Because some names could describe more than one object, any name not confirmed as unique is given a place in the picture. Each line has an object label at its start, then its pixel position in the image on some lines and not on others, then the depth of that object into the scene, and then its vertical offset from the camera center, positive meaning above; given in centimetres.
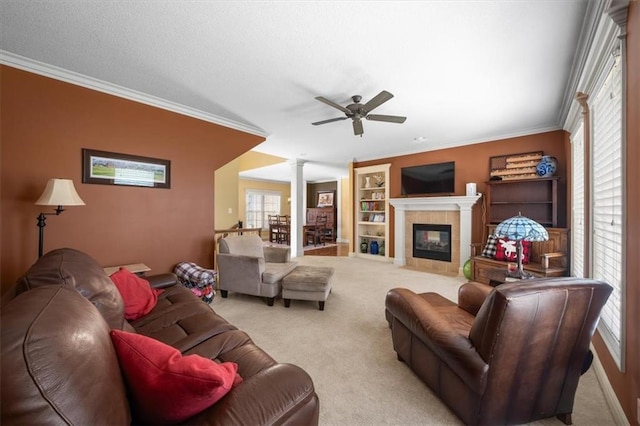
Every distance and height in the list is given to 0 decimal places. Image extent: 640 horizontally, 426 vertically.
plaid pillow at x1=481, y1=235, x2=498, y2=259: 407 -51
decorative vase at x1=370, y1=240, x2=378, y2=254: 638 -77
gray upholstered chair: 319 -69
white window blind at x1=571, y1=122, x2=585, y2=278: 290 +14
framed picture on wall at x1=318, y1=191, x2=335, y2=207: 1053 +68
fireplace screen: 512 -53
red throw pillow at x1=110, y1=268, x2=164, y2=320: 189 -59
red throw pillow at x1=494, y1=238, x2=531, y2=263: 380 -51
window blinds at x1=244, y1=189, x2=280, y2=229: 1017 +33
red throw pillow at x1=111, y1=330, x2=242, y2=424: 82 -52
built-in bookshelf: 629 +10
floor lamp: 223 +15
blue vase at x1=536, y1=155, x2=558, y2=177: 388 +72
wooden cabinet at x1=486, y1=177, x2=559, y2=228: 395 +25
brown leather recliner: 122 -68
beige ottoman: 304 -83
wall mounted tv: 503 +72
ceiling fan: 275 +113
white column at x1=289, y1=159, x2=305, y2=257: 644 +12
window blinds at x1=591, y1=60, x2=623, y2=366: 161 +11
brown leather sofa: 57 -40
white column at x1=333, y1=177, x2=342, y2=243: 959 +16
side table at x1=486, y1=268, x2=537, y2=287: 374 -84
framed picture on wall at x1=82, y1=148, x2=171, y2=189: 275 +51
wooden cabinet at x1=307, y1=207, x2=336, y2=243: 974 -4
